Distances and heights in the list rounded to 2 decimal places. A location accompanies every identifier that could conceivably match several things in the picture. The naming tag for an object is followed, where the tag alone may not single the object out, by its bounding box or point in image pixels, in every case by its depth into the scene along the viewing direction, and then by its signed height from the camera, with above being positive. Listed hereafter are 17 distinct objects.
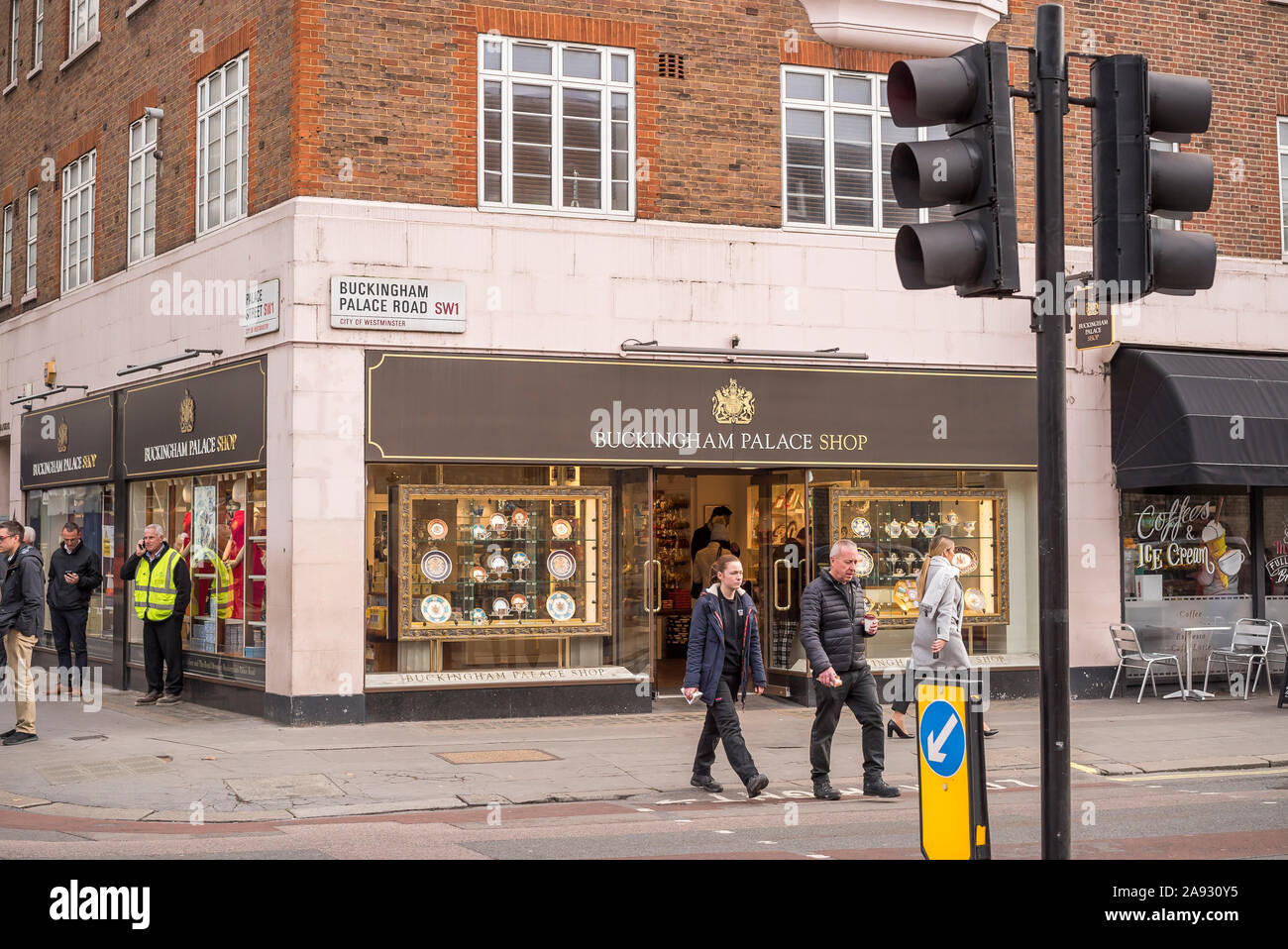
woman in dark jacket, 10.49 -0.98
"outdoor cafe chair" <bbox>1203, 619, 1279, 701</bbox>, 16.50 -1.39
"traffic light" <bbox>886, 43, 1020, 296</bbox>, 5.51 +1.37
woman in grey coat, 12.68 -0.81
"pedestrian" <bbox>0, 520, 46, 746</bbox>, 12.68 -0.81
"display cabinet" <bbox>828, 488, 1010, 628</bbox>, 16.09 -0.13
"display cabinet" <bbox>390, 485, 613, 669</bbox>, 14.46 -0.33
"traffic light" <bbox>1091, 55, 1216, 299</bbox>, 5.50 +1.34
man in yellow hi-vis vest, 15.62 -0.79
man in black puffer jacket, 10.55 -1.00
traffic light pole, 5.50 +0.23
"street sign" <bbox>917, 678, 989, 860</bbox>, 6.17 -1.09
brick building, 14.02 +2.01
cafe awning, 15.69 +1.17
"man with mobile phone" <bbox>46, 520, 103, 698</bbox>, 16.84 -0.72
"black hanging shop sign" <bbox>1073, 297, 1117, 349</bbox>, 15.84 +2.25
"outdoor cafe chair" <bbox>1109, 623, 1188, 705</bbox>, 16.11 -1.43
